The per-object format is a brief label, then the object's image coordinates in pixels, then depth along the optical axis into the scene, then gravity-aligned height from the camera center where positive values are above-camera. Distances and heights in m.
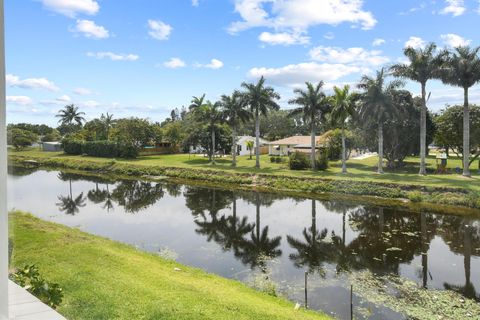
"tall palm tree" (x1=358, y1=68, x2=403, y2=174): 22.15 +3.14
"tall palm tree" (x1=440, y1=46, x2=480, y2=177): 19.50 +4.24
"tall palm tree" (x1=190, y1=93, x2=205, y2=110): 30.96 +4.04
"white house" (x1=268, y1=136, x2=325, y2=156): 33.78 +0.41
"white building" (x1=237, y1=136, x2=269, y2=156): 38.16 +0.45
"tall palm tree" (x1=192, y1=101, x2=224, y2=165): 29.56 +2.89
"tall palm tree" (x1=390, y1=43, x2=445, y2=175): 20.73 +4.79
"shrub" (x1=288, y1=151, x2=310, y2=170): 24.77 -0.87
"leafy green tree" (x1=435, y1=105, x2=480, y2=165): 23.86 +1.51
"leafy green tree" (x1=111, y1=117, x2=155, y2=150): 33.22 +1.59
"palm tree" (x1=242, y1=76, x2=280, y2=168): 25.75 +3.74
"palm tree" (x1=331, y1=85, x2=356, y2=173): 22.64 +2.78
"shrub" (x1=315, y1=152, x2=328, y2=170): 24.38 -0.92
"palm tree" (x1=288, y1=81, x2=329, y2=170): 24.73 +3.26
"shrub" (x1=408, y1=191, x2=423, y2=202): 15.84 -2.07
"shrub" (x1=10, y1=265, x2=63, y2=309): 3.88 -1.52
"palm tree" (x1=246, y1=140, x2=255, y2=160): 34.78 +0.50
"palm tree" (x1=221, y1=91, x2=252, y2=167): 26.94 +2.96
